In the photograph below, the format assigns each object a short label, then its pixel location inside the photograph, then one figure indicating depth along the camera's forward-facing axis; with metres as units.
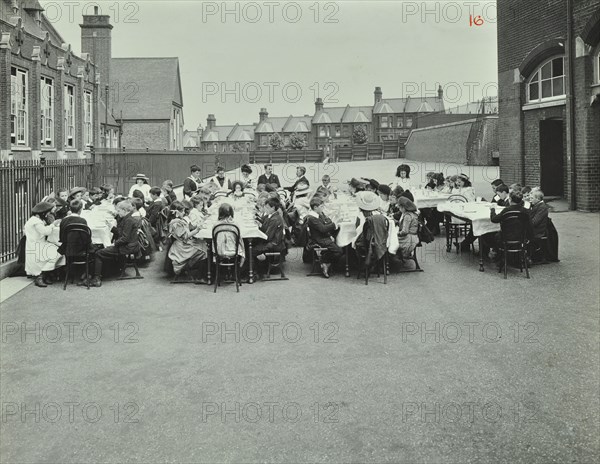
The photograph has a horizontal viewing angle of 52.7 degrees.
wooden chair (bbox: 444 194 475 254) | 12.75
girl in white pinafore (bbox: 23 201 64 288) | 9.94
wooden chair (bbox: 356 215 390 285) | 9.94
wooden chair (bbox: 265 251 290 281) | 10.25
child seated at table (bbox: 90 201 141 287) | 10.00
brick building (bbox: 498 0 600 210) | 17.83
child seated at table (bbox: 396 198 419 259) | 10.75
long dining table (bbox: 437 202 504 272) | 10.89
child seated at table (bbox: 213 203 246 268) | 9.58
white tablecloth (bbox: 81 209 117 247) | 10.36
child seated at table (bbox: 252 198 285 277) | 10.12
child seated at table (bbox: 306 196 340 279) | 10.31
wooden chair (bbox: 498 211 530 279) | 10.09
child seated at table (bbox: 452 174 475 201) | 14.17
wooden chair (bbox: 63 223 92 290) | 9.50
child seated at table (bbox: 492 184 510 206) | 12.17
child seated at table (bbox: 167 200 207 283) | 9.98
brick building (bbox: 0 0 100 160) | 22.92
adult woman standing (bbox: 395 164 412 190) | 15.21
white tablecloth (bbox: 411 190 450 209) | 14.16
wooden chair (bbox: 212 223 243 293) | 9.42
